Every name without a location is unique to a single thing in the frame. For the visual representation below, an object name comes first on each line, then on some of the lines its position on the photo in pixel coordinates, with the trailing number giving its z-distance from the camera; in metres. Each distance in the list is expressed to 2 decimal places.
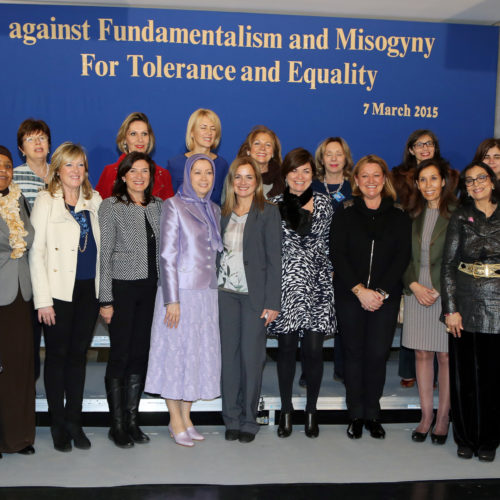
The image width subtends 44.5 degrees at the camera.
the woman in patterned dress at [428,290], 3.79
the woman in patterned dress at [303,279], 3.78
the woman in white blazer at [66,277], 3.46
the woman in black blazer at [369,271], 3.76
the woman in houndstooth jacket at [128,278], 3.54
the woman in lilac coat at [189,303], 3.61
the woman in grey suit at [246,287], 3.70
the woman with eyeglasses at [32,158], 3.90
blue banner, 5.52
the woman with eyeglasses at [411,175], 3.93
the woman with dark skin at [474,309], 3.49
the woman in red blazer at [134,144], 4.23
